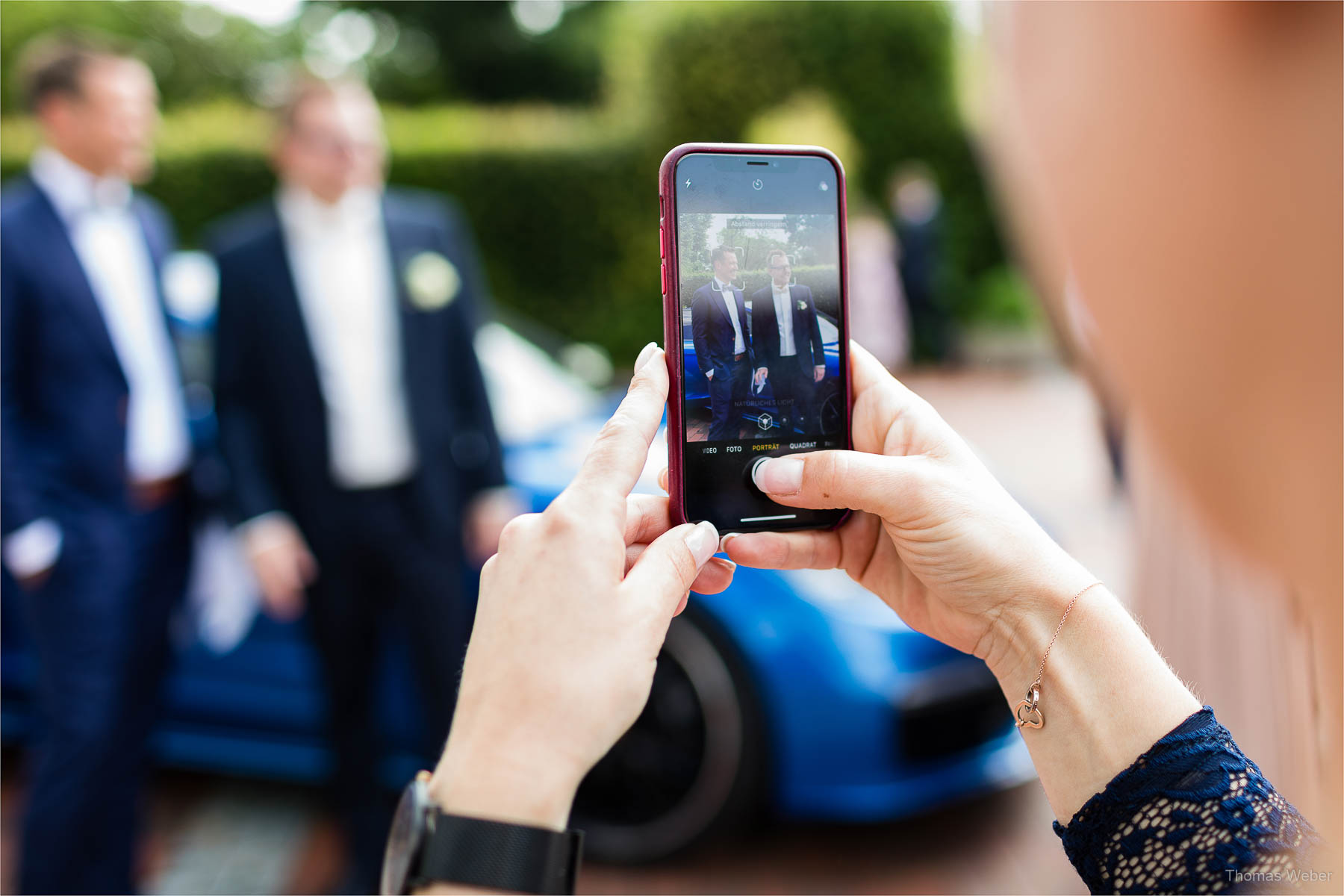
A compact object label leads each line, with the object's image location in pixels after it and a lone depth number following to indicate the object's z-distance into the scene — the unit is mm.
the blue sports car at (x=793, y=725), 2334
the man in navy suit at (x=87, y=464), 2330
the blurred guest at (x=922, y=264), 9898
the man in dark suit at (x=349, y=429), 2533
